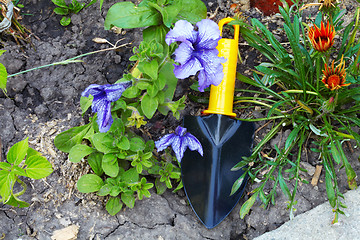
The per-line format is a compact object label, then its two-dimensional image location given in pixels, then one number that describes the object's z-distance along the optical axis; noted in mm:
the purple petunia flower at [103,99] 924
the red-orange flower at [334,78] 910
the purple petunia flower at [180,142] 958
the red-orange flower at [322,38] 892
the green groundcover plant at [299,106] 966
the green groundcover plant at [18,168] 924
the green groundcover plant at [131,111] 938
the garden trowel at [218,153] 995
